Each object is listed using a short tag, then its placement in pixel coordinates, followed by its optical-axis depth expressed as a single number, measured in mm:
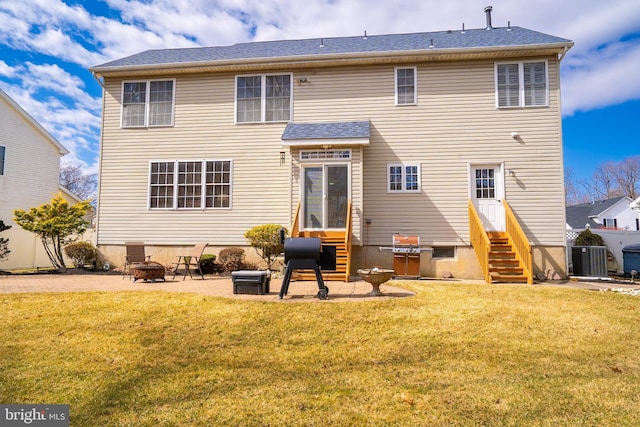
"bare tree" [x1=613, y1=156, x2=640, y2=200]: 43656
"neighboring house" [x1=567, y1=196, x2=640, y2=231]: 34250
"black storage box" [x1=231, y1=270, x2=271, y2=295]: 7914
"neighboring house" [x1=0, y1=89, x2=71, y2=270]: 15906
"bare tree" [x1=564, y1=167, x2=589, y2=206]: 51125
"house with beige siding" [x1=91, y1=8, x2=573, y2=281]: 11188
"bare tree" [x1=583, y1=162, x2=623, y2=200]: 46625
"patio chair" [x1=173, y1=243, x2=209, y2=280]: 10539
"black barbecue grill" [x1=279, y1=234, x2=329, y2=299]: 7293
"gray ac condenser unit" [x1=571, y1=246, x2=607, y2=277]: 11453
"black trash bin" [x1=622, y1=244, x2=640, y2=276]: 12031
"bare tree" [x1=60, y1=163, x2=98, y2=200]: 41531
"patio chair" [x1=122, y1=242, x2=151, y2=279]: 10394
